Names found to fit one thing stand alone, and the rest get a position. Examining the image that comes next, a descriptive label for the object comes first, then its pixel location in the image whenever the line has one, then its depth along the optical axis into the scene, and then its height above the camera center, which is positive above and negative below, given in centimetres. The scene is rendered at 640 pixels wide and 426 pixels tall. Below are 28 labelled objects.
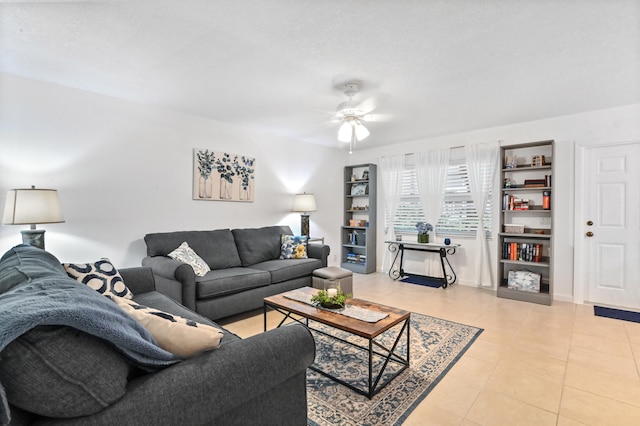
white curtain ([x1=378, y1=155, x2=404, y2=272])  546 +50
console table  468 -63
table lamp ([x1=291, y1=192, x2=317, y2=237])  489 +12
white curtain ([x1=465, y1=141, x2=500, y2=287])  447 +42
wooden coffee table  193 -73
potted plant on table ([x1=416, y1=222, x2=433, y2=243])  500 -26
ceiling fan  296 +105
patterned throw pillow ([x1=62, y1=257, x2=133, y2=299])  211 -47
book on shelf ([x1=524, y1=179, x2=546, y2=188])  401 +43
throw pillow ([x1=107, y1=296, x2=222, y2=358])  110 -45
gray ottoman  356 -78
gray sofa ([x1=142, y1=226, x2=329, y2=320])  290 -65
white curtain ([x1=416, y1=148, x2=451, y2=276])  495 +53
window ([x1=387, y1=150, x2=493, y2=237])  471 +14
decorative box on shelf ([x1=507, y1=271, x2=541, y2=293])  394 -86
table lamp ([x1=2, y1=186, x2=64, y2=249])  242 +1
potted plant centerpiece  230 -66
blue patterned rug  179 -116
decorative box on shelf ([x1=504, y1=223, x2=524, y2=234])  409 -18
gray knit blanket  74 -28
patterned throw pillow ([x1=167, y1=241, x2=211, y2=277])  318 -50
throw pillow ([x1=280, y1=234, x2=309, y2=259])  420 -47
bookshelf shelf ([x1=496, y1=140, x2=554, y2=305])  394 -10
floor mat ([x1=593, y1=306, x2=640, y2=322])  333 -111
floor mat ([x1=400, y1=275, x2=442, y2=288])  478 -109
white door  357 -12
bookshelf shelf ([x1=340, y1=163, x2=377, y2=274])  569 -12
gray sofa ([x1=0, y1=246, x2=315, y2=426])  76 -53
